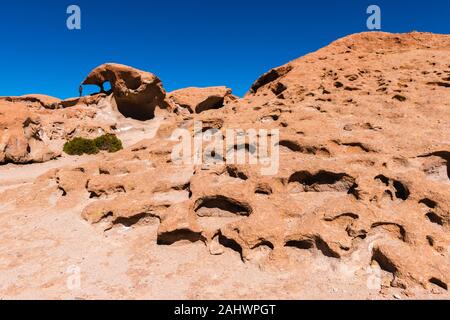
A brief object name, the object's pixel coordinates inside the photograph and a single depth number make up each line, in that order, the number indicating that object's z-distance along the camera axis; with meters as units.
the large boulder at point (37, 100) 39.22
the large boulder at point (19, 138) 18.22
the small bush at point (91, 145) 22.14
